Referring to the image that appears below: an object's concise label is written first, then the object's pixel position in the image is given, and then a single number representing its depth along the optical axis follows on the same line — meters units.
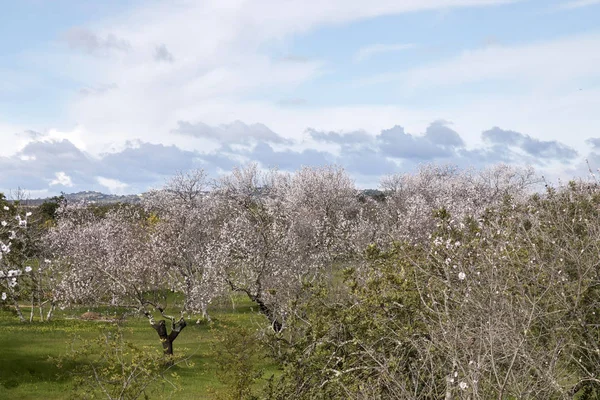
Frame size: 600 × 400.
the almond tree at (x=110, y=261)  37.87
